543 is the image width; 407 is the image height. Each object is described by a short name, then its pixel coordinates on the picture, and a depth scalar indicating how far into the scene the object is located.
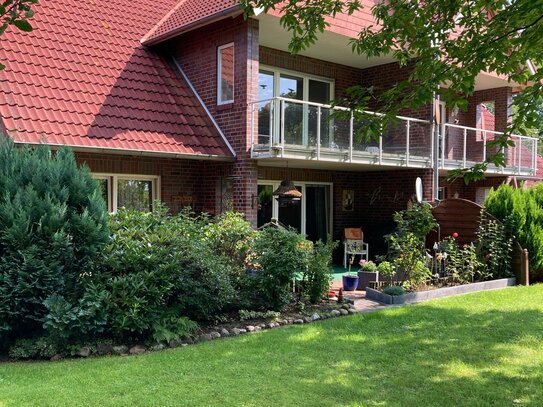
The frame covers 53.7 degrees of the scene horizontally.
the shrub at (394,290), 10.18
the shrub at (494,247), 12.48
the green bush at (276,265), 8.66
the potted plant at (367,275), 11.25
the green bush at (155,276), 6.98
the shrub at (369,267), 11.35
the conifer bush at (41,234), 6.67
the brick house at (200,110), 11.27
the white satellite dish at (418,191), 13.73
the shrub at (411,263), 10.86
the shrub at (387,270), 10.94
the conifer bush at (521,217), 12.78
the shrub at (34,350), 6.53
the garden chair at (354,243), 15.41
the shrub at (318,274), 9.45
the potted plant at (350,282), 11.43
